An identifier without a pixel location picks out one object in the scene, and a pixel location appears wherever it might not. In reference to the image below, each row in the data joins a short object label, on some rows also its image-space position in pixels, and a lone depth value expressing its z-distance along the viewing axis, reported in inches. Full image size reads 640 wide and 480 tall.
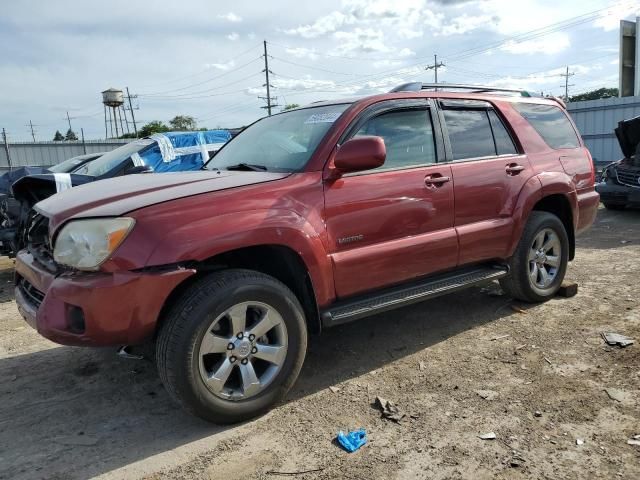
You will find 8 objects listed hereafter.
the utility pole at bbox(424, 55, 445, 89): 2271.2
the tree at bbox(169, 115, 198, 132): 2603.6
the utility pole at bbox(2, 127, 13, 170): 642.8
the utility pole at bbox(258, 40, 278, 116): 2022.0
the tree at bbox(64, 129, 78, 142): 2853.3
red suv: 105.8
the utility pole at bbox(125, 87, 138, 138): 2487.7
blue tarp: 294.8
